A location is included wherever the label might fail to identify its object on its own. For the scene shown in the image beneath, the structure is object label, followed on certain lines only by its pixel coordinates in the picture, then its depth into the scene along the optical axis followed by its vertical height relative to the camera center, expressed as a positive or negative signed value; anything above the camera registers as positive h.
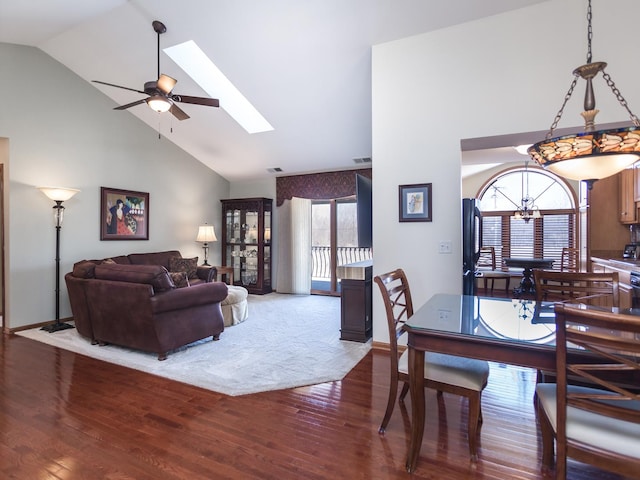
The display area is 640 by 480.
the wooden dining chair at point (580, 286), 2.34 -0.31
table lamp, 6.61 +0.15
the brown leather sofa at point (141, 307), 3.31 -0.68
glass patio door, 6.92 +0.03
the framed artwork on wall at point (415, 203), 3.47 +0.41
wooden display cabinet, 7.08 +0.02
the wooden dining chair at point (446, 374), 1.84 -0.76
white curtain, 7.02 -0.10
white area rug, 2.92 -1.16
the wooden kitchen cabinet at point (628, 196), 4.74 +0.69
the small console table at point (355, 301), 3.90 -0.68
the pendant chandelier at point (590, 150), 1.41 +0.41
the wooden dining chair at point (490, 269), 6.36 -0.54
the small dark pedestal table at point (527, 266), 5.84 -0.40
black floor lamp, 4.27 +0.36
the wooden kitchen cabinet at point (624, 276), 3.70 -0.38
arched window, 7.38 +0.63
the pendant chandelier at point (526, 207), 7.12 +0.80
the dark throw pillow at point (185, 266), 5.61 -0.40
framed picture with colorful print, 5.25 +0.44
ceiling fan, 3.20 +1.44
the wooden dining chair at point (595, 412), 1.18 -0.65
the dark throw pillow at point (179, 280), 3.66 -0.41
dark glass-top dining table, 1.55 -0.45
